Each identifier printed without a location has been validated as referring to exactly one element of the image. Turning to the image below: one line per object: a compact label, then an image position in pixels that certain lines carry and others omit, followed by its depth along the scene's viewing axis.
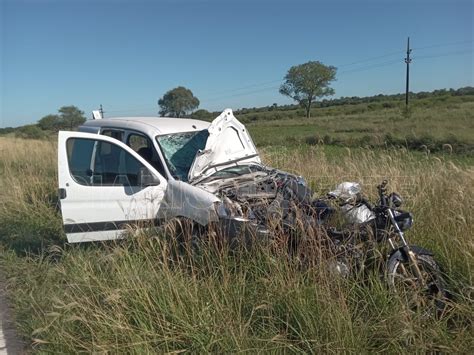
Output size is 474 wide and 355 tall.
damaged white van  4.34
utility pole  51.19
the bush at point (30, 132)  37.64
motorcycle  3.11
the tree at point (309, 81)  107.69
